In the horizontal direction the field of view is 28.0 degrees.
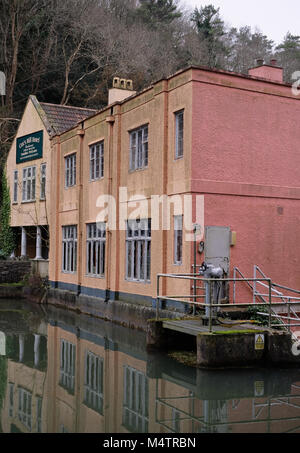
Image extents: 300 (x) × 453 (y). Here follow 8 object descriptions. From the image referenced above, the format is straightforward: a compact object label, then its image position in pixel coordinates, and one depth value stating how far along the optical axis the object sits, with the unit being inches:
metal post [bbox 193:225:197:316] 589.0
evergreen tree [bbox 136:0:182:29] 1988.2
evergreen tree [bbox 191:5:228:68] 1800.7
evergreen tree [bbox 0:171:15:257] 1275.8
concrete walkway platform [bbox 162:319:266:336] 483.4
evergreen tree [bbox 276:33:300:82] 1849.7
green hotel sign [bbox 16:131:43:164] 1126.0
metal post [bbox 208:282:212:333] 463.5
